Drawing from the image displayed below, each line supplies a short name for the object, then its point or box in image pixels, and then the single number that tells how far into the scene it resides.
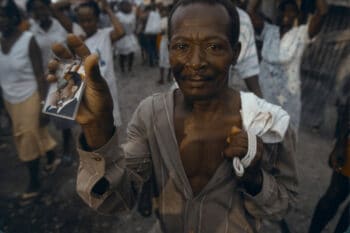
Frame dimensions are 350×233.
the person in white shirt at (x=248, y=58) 2.84
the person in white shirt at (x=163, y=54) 6.84
